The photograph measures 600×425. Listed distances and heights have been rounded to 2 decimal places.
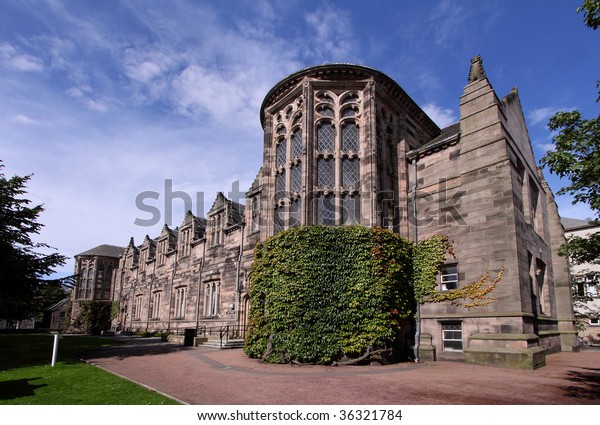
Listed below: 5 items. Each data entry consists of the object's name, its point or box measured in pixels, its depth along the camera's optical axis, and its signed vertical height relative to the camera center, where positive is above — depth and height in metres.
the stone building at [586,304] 34.93 -0.90
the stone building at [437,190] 15.66 +4.98
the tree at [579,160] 8.34 +3.07
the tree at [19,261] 18.23 +1.38
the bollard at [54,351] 14.24 -2.27
